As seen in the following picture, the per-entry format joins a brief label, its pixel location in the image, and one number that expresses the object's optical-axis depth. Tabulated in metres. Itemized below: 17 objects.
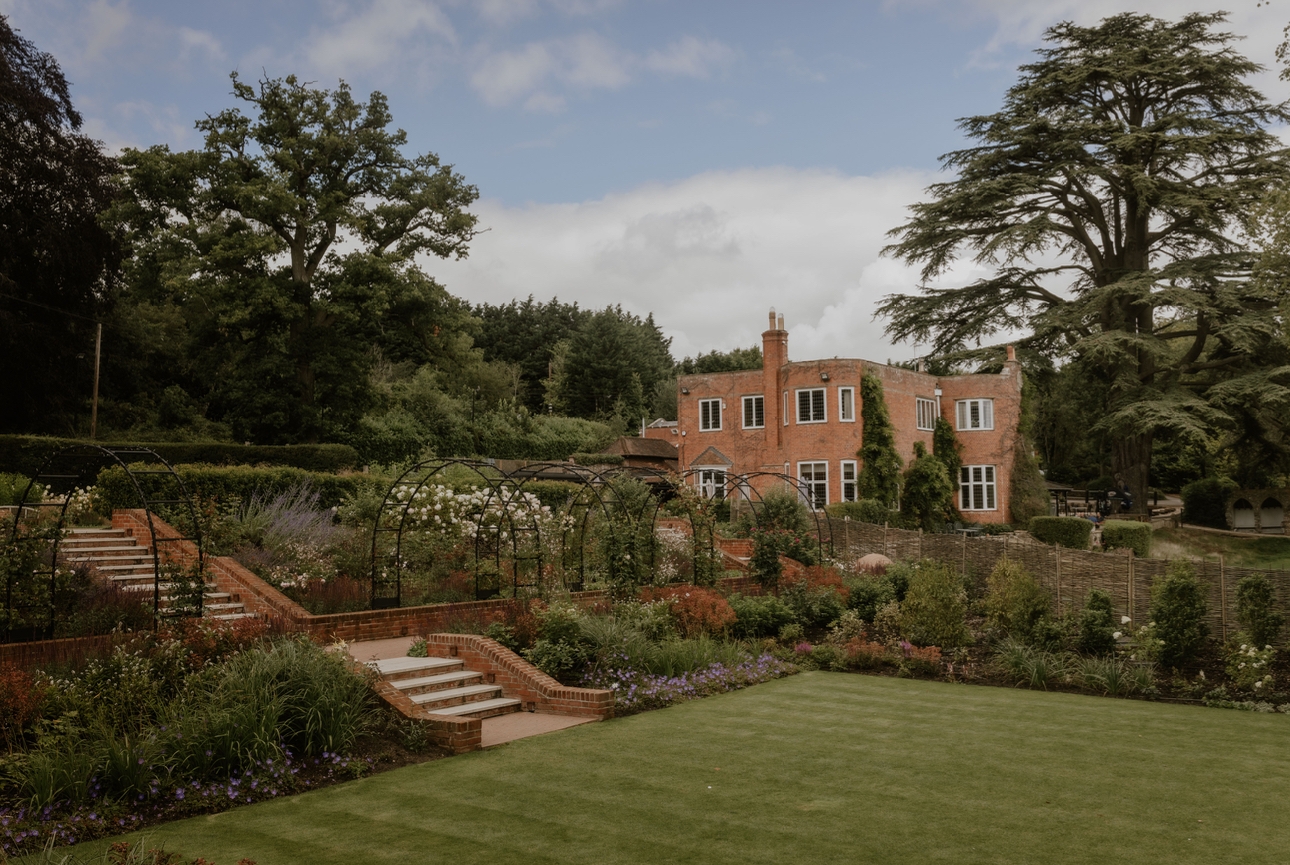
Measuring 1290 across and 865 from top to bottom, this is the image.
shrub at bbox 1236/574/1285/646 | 12.92
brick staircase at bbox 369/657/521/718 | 10.77
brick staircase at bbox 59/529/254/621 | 13.44
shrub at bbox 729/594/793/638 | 15.97
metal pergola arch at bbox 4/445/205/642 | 10.78
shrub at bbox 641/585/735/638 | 14.85
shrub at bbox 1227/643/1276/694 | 12.17
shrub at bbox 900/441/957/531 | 36.16
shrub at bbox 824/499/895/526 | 32.94
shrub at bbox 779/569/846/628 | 16.95
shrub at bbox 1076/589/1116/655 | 13.96
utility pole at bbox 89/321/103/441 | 27.88
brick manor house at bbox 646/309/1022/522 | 35.50
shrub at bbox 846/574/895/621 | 17.48
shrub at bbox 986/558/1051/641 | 14.74
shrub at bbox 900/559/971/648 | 15.25
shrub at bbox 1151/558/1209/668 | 13.25
